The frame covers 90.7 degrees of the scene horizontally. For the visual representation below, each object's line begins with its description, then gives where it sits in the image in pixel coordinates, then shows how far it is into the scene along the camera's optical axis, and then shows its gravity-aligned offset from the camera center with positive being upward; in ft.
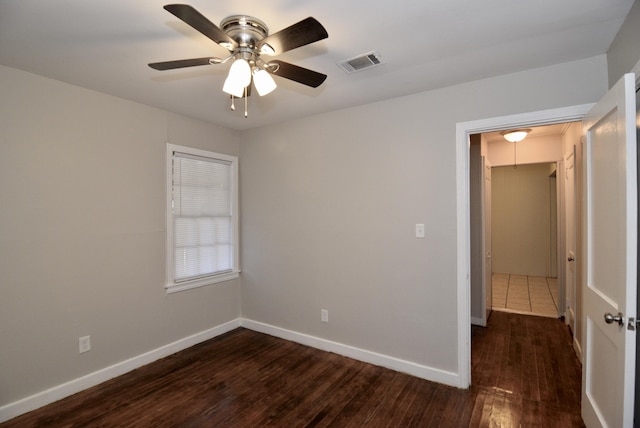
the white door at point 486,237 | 13.66 -0.90
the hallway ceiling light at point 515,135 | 13.89 +3.66
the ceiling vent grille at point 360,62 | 7.13 +3.64
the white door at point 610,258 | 4.88 -0.74
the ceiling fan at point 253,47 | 4.53 +2.74
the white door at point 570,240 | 11.65 -0.92
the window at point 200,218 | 11.10 +0.01
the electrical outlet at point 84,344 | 8.73 -3.49
